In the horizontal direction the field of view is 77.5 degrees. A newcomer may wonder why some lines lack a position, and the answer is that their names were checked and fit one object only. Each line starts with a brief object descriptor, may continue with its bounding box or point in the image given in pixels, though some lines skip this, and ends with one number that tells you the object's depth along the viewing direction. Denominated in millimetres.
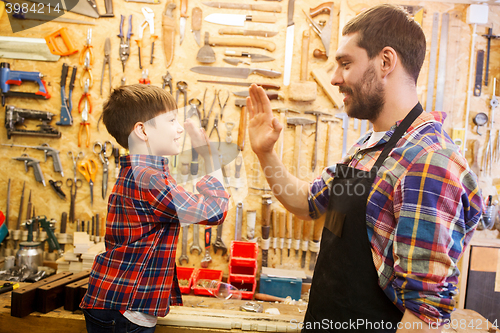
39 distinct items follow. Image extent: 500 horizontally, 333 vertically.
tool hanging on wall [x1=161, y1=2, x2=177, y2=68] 2898
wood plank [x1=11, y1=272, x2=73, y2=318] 1780
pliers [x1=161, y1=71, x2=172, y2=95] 2908
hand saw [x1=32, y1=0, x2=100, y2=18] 2918
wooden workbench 1828
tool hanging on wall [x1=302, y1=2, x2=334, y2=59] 2920
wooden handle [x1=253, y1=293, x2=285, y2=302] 2605
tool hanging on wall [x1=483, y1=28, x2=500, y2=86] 2907
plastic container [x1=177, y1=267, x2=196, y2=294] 2775
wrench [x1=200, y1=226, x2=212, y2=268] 2891
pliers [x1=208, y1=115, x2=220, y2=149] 2934
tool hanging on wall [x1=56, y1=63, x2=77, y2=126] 2934
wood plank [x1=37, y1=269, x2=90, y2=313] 1854
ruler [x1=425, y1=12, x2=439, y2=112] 2924
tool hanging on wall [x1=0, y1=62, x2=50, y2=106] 2902
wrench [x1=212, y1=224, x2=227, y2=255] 2949
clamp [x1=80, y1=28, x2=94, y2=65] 2922
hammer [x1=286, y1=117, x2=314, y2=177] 2941
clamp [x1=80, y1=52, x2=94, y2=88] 2928
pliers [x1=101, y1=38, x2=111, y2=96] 2926
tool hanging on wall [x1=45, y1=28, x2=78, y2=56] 2918
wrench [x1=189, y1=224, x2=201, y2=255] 2957
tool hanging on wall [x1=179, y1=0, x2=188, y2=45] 2891
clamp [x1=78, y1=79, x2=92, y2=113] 2931
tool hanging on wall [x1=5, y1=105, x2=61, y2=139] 2906
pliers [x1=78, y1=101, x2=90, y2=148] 2928
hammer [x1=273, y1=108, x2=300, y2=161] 2941
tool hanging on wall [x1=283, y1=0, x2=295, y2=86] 2914
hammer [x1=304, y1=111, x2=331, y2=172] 2963
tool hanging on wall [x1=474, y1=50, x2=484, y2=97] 2934
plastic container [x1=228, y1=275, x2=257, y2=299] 2545
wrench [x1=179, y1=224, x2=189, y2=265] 2959
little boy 1257
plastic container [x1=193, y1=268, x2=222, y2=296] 2771
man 809
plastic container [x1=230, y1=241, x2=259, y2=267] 2811
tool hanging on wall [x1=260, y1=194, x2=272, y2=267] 2918
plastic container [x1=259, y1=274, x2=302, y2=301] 2686
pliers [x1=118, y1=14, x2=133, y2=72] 2908
